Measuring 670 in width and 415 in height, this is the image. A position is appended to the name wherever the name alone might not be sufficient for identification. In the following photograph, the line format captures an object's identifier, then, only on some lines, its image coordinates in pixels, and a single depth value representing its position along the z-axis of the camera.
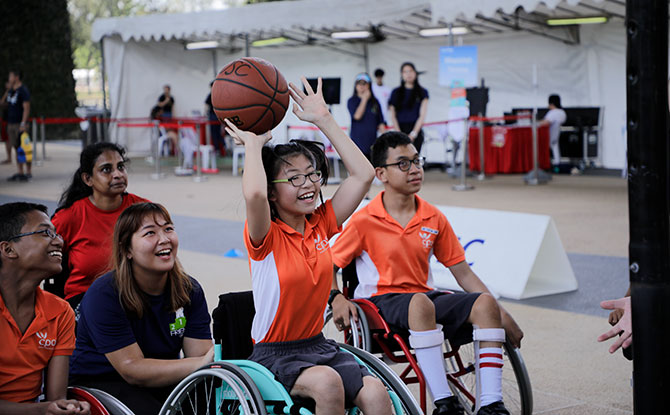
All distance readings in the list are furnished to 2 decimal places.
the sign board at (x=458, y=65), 13.23
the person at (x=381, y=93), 14.35
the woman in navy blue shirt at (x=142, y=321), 3.15
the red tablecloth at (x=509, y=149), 16.14
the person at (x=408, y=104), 13.04
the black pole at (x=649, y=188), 2.13
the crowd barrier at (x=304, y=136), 15.05
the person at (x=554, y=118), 16.47
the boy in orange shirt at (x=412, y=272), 3.61
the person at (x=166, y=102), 20.92
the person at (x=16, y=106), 16.11
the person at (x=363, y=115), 13.13
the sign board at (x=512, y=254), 6.47
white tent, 15.73
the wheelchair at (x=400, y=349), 3.72
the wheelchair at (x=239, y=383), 2.72
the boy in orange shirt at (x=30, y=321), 2.86
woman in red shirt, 4.25
